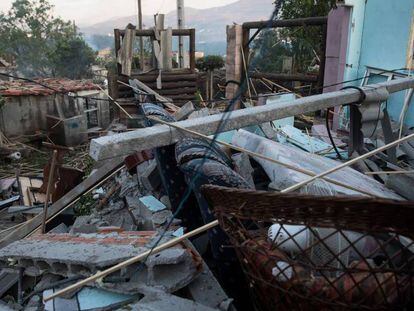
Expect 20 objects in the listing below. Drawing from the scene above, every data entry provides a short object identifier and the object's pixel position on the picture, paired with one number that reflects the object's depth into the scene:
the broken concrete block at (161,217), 3.77
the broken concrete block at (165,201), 4.19
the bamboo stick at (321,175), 1.90
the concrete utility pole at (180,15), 17.61
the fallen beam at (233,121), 2.24
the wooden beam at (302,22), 7.95
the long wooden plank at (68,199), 4.79
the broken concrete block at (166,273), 2.41
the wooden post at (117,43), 12.97
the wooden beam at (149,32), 12.83
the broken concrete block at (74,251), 2.59
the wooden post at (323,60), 8.12
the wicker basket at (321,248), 1.29
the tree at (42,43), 26.27
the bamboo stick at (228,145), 2.12
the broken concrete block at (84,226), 3.79
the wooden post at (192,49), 14.02
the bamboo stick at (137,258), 1.78
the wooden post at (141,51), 14.92
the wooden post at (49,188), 4.07
